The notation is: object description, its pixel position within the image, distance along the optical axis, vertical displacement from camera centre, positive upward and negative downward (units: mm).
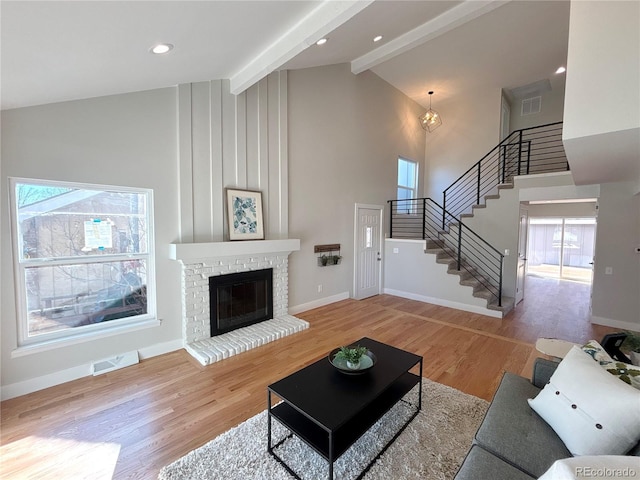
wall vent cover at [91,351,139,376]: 2867 -1512
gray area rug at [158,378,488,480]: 1743 -1571
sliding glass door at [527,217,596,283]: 9023 -752
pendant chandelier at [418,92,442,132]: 6660 +2645
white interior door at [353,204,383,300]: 5730 -583
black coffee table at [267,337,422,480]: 1623 -1125
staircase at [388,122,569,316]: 5348 +84
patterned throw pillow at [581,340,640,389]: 1467 -806
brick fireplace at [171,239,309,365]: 3307 -924
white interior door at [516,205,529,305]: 5344 -550
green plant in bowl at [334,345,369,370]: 2029 -987
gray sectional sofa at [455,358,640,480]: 1285 -1135
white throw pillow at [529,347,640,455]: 1229 -901
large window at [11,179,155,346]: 2551 -366
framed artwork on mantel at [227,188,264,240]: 3840 +125
